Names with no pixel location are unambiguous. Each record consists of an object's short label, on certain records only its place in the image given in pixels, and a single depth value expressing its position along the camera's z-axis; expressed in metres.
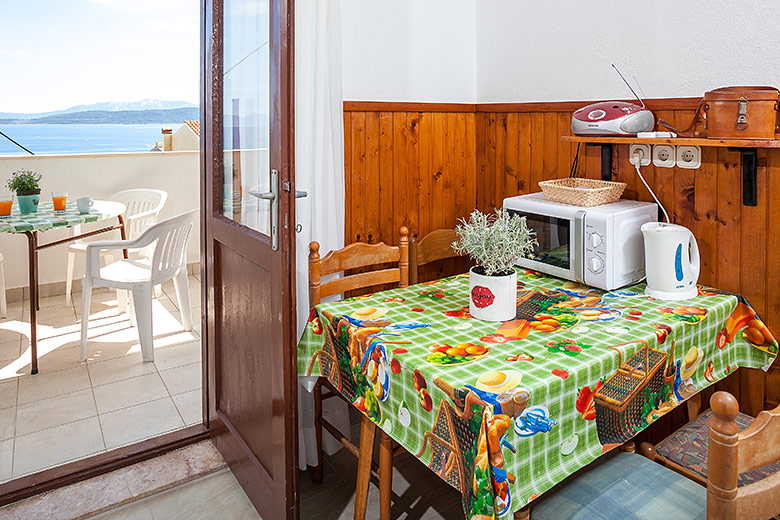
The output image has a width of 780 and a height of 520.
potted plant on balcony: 3.26
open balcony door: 1.63
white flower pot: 1.59
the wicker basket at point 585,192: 1.91
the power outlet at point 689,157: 1.89
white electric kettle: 1.73
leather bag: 1.60
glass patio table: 2.96
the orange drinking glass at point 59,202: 3.33
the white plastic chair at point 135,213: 4.04
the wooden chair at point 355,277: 1.75
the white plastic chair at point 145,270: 3.16
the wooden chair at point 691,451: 1.46
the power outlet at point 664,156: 1.97
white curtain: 2.06
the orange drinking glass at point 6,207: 3.10
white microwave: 1.81
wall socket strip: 1.90
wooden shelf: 1.58
